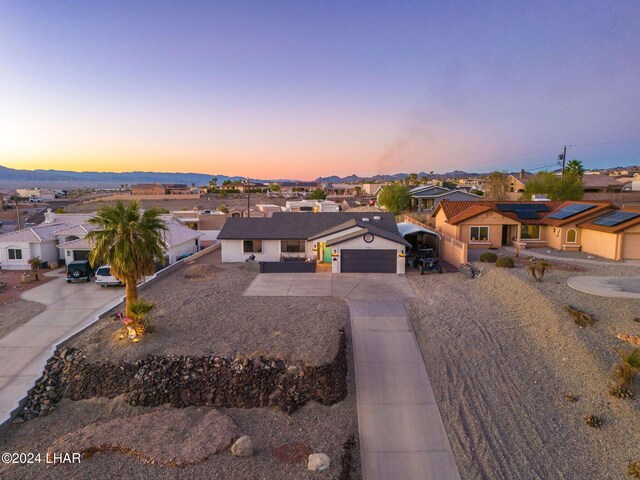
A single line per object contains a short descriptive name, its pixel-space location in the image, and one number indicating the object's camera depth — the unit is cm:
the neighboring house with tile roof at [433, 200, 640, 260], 2884
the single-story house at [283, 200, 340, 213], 5777
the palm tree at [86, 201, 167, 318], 1780
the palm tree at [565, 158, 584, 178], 6272
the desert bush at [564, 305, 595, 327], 1770
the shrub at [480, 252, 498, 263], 2839
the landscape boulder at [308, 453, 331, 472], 1137
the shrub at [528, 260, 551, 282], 2292
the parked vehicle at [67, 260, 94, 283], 2889
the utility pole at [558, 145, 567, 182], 5767
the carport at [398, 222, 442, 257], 3372
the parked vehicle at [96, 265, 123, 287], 2772
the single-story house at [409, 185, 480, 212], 6062
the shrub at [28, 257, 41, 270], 3300
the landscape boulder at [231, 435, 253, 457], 1182
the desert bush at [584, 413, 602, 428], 1308
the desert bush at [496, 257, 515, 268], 2642
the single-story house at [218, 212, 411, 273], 2869
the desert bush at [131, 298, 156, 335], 1773
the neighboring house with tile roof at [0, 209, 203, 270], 3322
